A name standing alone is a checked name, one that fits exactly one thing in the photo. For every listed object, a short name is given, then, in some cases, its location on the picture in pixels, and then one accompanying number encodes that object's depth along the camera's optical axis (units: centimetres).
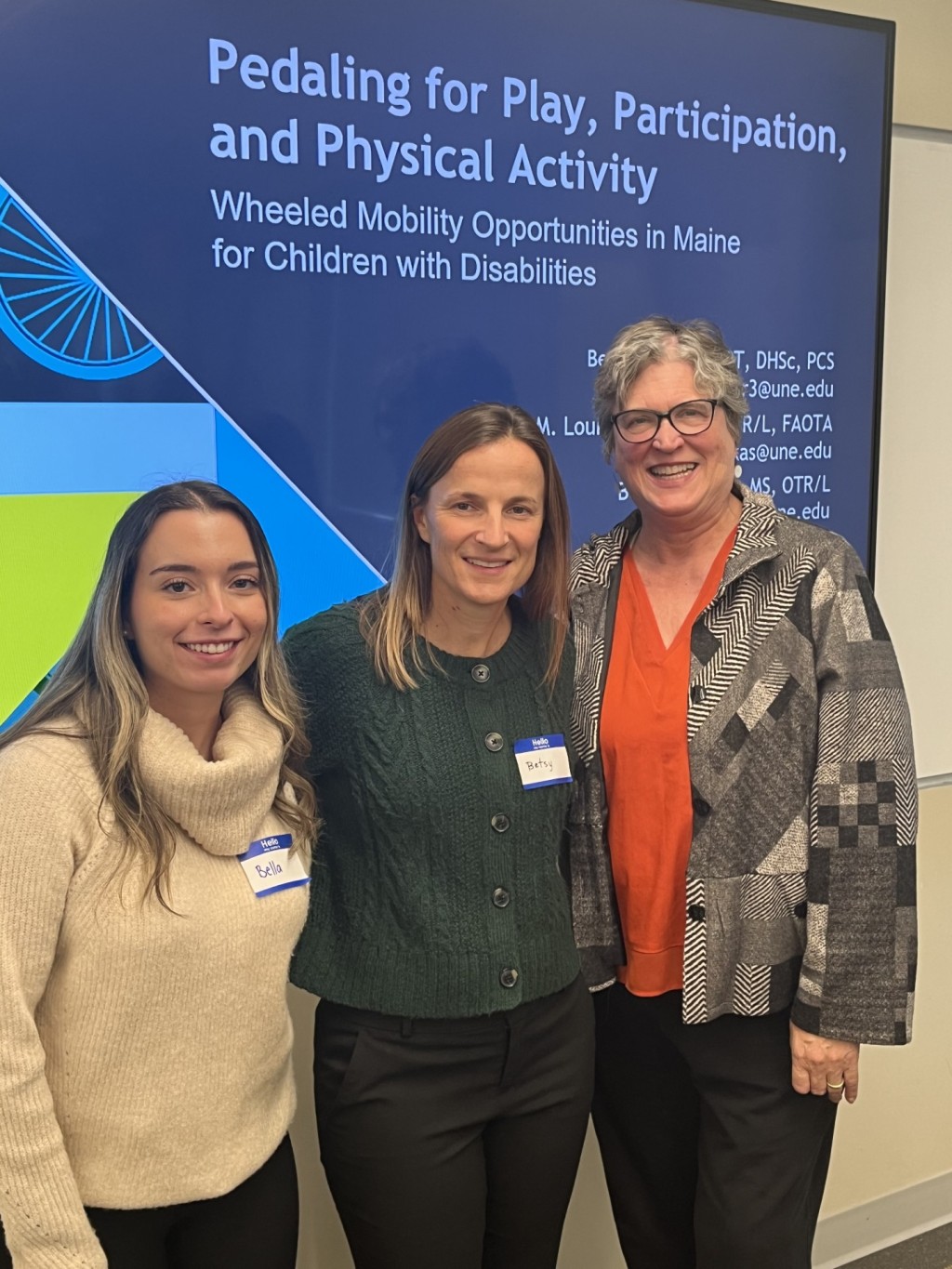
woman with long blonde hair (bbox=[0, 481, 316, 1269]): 129
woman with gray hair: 171
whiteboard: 268
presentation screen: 181
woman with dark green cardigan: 157
